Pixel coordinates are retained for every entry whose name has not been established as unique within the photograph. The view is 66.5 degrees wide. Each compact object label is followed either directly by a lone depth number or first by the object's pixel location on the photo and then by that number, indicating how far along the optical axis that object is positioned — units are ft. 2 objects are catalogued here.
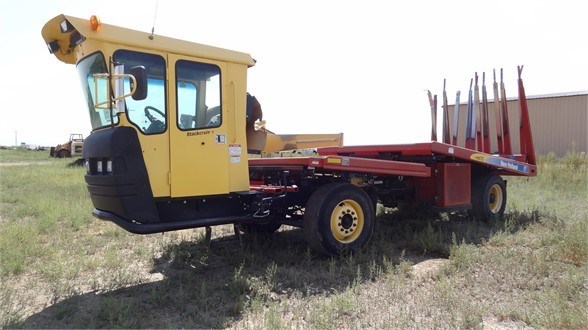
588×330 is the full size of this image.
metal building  69.05
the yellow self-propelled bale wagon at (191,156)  15.25
